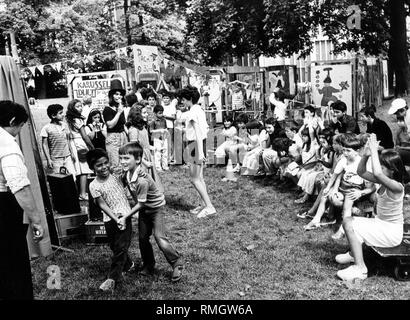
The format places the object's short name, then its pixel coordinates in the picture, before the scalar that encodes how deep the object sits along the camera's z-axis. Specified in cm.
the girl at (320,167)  786
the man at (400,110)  803
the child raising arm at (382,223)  494
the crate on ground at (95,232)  660
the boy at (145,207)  497
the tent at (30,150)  586
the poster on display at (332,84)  1589
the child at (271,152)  999
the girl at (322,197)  681
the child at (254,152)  1055
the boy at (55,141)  777
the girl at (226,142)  1144
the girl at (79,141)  815
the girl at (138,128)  738
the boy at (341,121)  826
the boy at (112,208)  502
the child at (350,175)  625
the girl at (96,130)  862
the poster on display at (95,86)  1382
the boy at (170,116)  1230
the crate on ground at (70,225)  678
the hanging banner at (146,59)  1395
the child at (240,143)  1127
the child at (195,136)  762
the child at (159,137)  1159
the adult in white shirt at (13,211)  391
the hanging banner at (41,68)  1579
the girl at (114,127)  813
